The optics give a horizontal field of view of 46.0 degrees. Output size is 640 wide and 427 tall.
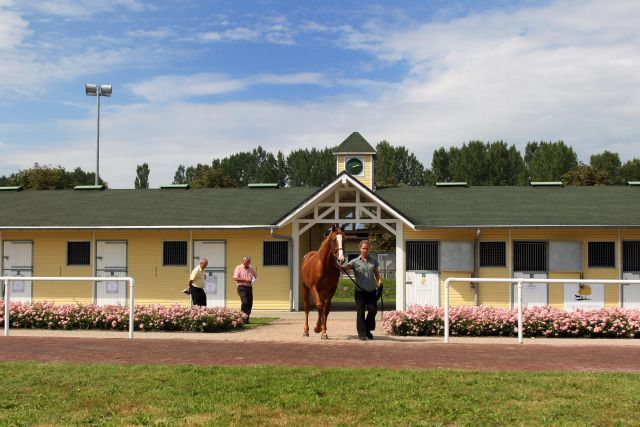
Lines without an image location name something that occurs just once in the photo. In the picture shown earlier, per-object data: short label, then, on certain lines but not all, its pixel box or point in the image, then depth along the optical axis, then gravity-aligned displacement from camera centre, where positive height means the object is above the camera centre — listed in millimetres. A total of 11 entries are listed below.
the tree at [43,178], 50219 +5439
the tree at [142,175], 97525 +10554
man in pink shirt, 17500 -589
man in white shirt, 17094 -674
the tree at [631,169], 72250 +8685
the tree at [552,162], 69875 +9139
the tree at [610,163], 73562 +9502
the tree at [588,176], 46175 +5173
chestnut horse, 13883 -384
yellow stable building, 21906 +474
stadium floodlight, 39750 +8758
